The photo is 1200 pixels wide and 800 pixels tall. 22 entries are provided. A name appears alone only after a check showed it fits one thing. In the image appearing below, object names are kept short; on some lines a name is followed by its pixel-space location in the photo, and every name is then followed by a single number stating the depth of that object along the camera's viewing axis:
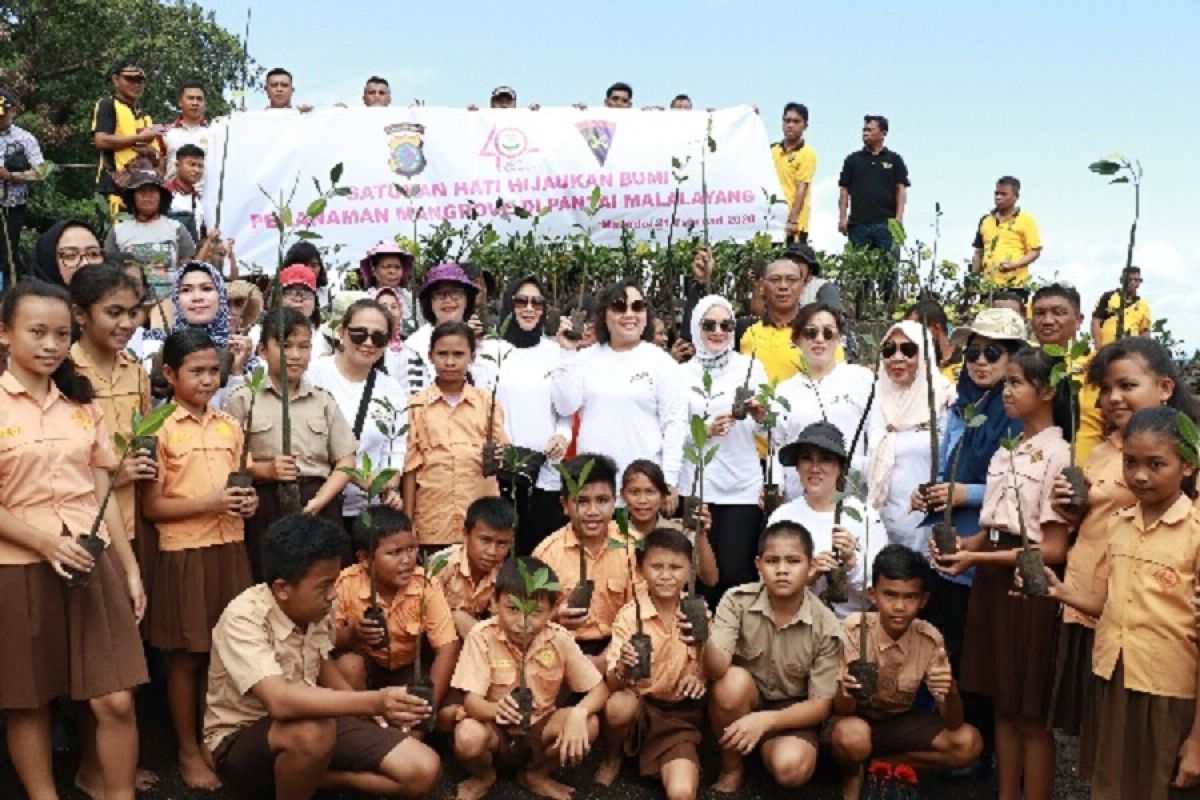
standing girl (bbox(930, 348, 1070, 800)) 3.97
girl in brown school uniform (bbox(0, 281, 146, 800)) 3.55
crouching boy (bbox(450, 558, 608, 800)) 4.21
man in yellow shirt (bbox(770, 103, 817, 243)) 9.44
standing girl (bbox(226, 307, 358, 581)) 4.57
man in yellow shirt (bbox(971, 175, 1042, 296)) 9.16
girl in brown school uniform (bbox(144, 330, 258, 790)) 4.23
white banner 8.67
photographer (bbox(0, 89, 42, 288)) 6.55
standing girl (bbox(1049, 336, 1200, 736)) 3.63
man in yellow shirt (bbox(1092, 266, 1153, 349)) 7.57
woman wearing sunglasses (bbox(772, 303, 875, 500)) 5.27
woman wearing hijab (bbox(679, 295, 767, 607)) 5.20
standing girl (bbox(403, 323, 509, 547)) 4.98
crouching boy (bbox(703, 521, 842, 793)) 4.34
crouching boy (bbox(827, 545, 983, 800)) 4.32
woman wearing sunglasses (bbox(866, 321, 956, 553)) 4.85
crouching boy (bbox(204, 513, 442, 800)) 3.72
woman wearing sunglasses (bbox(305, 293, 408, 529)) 4.98
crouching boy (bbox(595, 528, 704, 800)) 4.38
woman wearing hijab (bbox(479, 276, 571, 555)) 5.36
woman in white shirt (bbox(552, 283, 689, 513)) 5.24
